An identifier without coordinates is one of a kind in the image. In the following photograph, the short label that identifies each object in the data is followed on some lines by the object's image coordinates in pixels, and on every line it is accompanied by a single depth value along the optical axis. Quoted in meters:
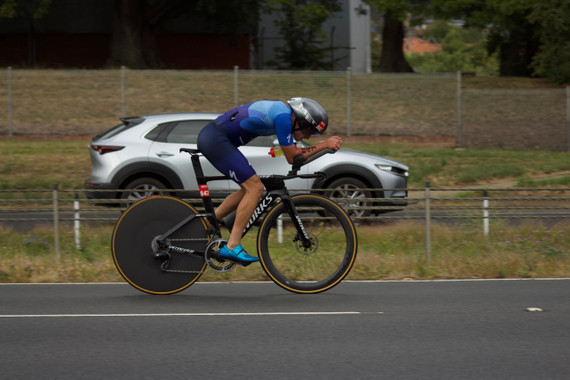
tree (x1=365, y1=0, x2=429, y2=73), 36.62
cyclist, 7.16
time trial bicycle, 7.50
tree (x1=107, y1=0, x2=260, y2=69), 32.06
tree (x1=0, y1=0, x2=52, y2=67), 29.12
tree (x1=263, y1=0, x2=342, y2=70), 33.18
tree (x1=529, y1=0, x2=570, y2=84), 27.19
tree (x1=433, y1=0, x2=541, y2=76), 29.23
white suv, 12.80
